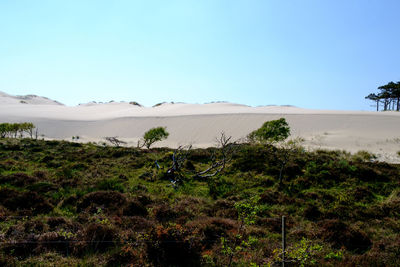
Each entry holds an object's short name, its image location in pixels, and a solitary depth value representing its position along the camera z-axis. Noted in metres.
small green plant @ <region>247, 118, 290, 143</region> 24.25
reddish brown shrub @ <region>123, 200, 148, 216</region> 8.39
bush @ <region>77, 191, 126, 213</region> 8.59
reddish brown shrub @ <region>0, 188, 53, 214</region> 8.27
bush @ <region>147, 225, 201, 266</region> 5.70
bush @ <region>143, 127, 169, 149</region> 29.05
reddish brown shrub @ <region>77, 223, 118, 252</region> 6.01
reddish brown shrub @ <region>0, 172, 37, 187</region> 11.16
